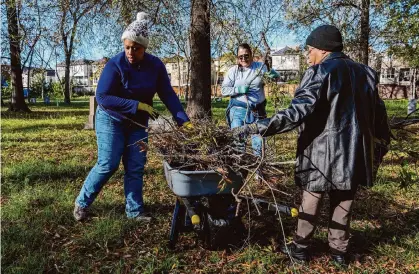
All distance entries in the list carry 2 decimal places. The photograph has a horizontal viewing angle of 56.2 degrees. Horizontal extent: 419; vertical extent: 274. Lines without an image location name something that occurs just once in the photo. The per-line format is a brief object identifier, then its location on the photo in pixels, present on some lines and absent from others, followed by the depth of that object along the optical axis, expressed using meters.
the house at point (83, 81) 36.22
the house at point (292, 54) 13.50
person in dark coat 2.59
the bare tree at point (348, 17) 10.81
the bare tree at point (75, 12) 7.82
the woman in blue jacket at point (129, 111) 3.26
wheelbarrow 2.69
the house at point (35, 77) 18.83
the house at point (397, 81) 39.22
